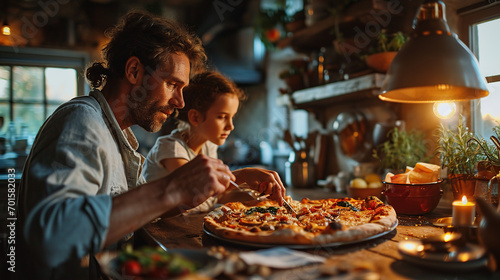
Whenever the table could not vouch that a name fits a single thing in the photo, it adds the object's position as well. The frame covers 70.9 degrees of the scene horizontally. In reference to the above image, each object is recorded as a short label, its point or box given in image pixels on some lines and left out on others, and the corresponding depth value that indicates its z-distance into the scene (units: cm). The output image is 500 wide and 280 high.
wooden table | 92
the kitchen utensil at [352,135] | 300
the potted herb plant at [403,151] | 238
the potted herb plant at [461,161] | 174
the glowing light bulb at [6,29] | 366
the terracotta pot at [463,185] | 172
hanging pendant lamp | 114
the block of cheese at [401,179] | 176
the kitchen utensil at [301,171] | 354
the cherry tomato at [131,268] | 77
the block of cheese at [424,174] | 171
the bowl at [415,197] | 168
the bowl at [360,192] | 228
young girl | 216
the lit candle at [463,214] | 120
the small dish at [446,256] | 90
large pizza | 116
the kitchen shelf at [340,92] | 254
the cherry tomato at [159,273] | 77
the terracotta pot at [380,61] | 242
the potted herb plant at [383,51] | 242
